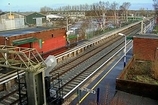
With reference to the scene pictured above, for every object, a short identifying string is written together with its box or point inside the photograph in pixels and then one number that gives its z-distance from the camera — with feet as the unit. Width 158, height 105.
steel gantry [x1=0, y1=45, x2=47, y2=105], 33.14
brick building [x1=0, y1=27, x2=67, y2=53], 76.07
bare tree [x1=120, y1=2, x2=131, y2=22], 316.29
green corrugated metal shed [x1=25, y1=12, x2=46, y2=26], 211.00
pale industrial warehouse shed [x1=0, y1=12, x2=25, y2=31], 126.66
